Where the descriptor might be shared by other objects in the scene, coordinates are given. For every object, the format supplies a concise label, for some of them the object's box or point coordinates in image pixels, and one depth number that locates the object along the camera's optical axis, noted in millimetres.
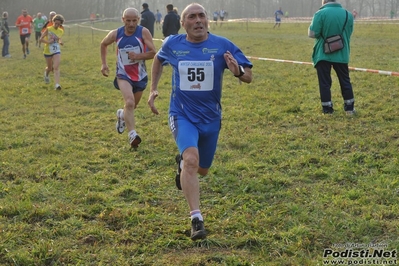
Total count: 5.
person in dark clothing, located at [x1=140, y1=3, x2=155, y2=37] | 17359
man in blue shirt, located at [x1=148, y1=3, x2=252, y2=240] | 4684
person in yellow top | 12680
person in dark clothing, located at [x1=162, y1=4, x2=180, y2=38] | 16656
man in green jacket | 8602
